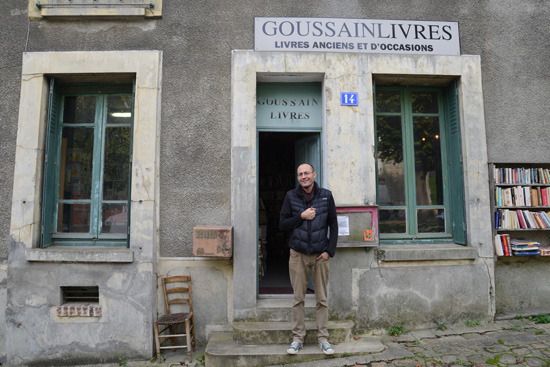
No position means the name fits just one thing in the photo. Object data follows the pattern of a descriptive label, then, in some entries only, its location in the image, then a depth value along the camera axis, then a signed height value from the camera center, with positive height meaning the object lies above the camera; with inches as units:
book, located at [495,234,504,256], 175.3 -16.8
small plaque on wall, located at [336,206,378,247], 167.3 -4.8
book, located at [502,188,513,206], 177.5 +10.5
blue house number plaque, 175.8 +64.2
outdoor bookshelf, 176.4 +5.5
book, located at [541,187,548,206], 179.3 +10.5
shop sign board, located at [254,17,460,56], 178.7 +101.7
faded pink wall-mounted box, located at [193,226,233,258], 158.6 -12.1
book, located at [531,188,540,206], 178.9 +10.0
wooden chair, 160.9 -43.5
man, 142.9 -11.2
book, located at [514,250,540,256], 175.9 -20.2
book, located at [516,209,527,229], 177.2 -2.2
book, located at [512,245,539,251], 175.9 -17.4
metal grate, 167.5 -39.6
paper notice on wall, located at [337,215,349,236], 167.5 -4.3
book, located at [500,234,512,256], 175.6 -16.3
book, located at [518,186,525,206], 177.8 +10.5
